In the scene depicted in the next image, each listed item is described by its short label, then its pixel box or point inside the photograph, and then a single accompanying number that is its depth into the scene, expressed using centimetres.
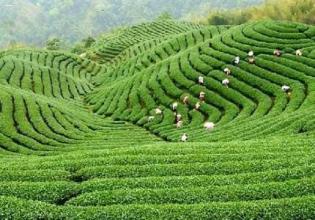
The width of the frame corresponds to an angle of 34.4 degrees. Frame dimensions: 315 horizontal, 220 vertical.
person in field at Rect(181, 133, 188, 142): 3619
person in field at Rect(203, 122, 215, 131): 3806
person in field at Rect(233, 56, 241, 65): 4888
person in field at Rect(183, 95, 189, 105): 4591
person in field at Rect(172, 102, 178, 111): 4509
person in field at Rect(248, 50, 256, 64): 4868
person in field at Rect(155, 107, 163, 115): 4541
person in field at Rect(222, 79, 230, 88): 4625
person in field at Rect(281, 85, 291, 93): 4244
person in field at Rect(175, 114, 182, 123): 4307
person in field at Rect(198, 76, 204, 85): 4781
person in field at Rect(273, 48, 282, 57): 4902
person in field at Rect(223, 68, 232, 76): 4784
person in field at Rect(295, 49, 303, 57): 4857
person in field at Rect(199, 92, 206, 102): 4544
